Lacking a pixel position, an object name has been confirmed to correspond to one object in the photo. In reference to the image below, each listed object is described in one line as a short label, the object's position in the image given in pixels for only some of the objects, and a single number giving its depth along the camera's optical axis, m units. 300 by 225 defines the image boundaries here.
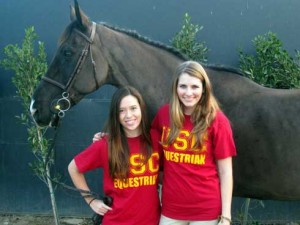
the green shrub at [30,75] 4.11
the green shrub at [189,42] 4.22
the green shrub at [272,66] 4.03
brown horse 2.72
